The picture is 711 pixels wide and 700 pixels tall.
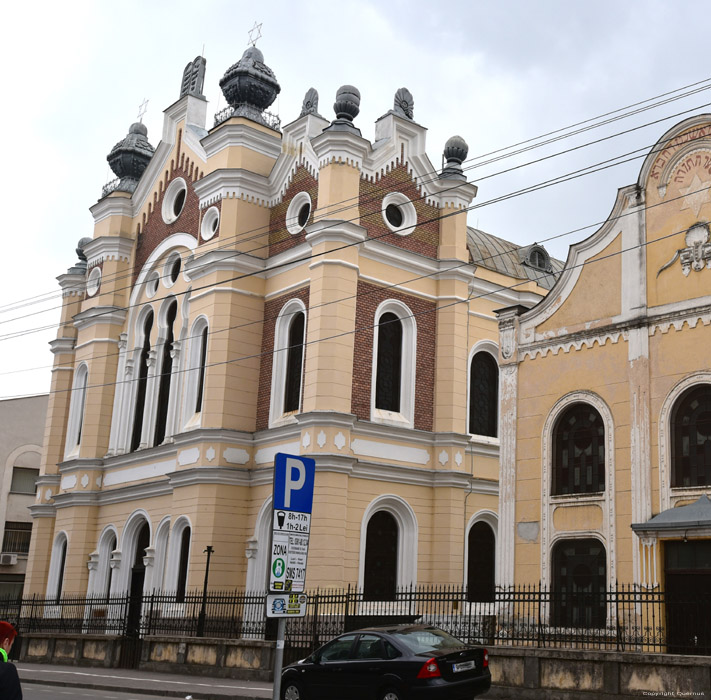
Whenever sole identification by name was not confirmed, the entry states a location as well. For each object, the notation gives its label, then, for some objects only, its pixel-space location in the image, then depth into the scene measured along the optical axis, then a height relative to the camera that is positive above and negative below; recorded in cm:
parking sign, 997 +71
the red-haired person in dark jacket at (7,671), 580 -56
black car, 1349 -104
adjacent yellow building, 1889 +422
